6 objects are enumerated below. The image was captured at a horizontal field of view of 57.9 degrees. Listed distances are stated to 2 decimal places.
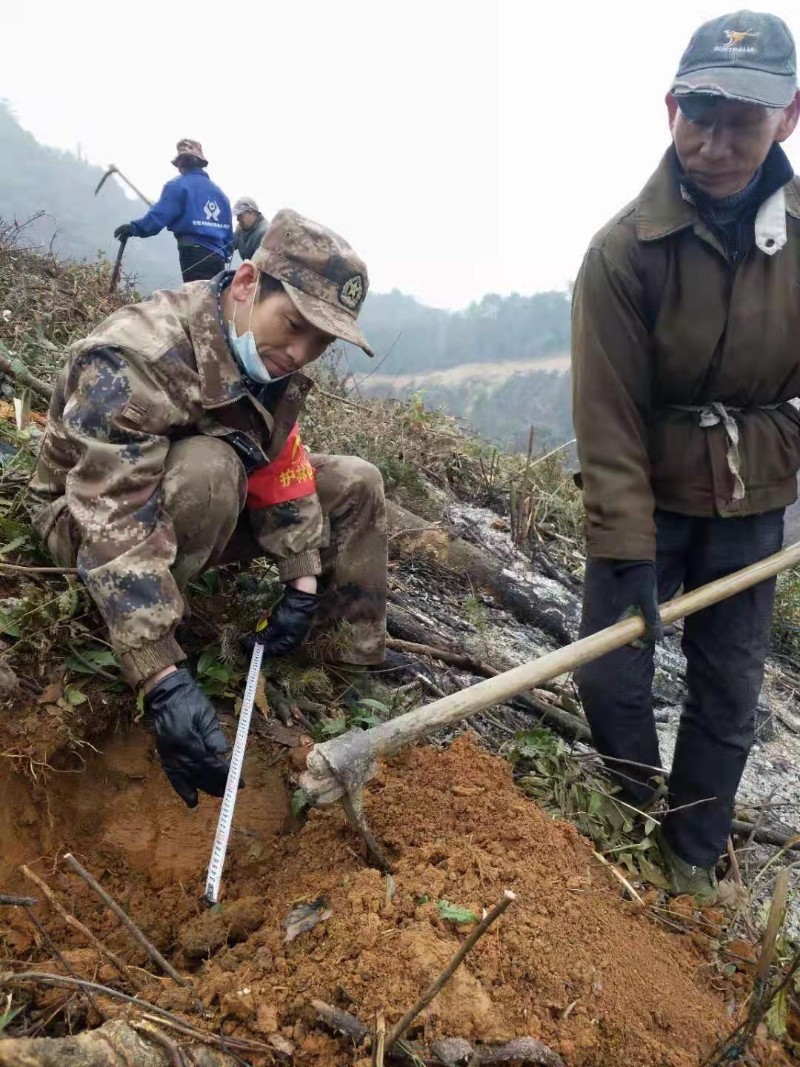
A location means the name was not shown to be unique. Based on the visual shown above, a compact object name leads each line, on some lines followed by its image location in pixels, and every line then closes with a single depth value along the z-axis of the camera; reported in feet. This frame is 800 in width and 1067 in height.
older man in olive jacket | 6.16
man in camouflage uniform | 6.15
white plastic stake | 11.04
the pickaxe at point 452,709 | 5.87
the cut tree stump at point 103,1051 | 3.28
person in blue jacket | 21.88
